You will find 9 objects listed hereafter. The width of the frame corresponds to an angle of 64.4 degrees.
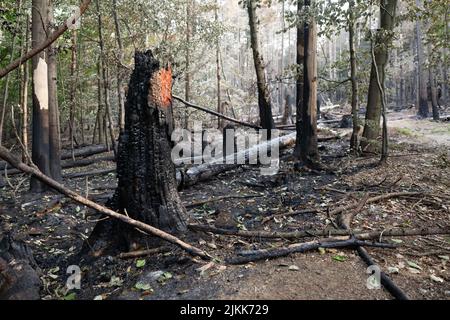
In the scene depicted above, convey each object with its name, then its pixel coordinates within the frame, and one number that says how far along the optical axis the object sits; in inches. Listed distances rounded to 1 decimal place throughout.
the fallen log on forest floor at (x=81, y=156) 481.1
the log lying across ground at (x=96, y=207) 109.4
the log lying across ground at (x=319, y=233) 161.5
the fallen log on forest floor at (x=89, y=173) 387.2
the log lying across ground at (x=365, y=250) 116.0
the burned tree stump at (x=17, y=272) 125.7
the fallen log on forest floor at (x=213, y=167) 300.8
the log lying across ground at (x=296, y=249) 141.2
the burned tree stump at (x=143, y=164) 160.2
